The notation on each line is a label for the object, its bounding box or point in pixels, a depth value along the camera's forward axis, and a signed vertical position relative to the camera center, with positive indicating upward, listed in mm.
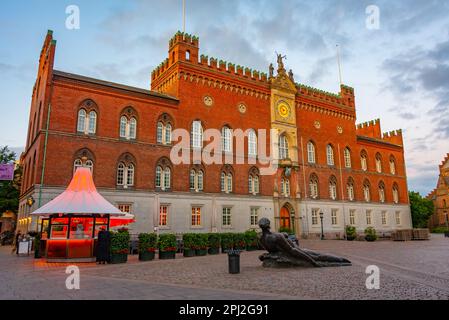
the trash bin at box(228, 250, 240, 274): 13281 -1324
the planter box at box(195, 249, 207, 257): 22141 -1519
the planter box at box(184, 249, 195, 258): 21656 -1507
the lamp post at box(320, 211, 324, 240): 37678 -156
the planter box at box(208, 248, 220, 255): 23055 -1488
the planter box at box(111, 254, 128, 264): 18047 -1507
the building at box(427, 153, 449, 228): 78812 +6244
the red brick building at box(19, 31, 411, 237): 28109 +7553
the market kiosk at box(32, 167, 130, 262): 18562 +358
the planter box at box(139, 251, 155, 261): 19062 -1471
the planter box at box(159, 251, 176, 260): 20148 -1512
